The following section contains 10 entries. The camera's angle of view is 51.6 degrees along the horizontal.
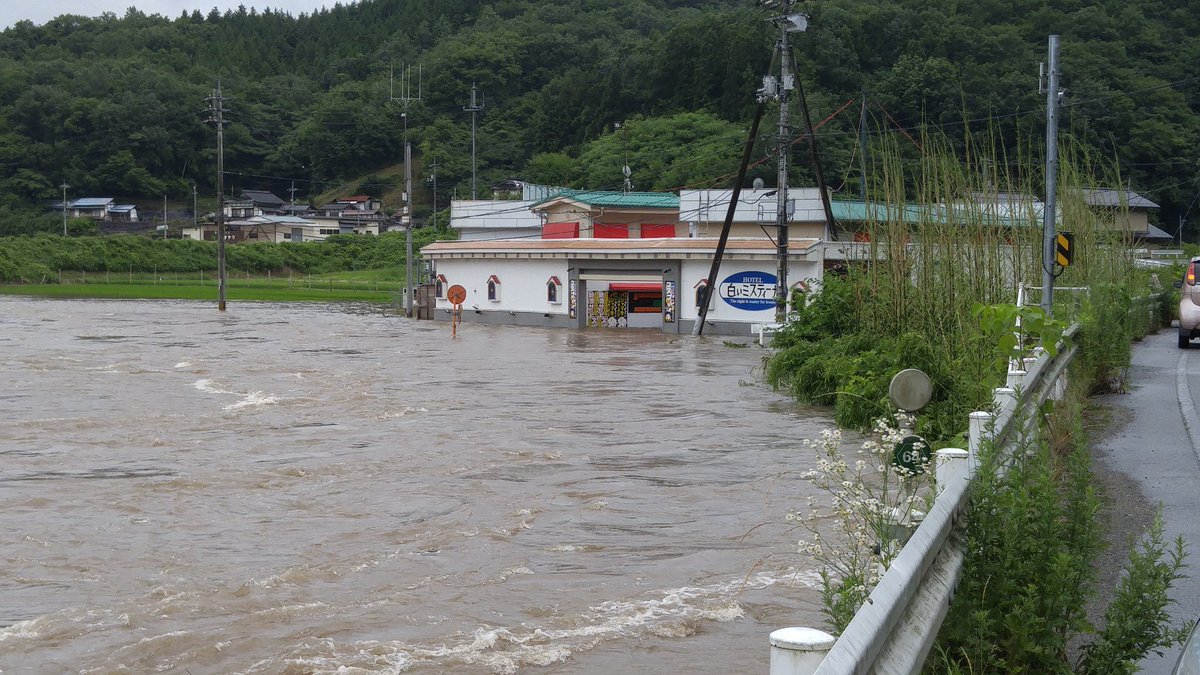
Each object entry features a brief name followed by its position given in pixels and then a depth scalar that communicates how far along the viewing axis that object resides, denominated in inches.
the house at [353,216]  4434.1
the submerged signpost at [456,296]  1652.3
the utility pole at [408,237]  2047.2
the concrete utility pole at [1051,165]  737.0
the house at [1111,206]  1069.1
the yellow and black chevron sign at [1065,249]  762.8
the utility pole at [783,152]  1342.3
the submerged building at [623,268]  1644.9
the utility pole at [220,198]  2178.9
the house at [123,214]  4347.9
